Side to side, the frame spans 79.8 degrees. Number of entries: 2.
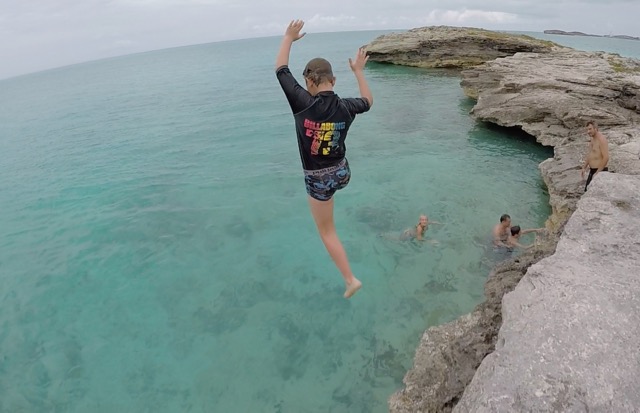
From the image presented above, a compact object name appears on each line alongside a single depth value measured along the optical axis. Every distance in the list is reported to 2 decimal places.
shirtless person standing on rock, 11.46
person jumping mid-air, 4.05
